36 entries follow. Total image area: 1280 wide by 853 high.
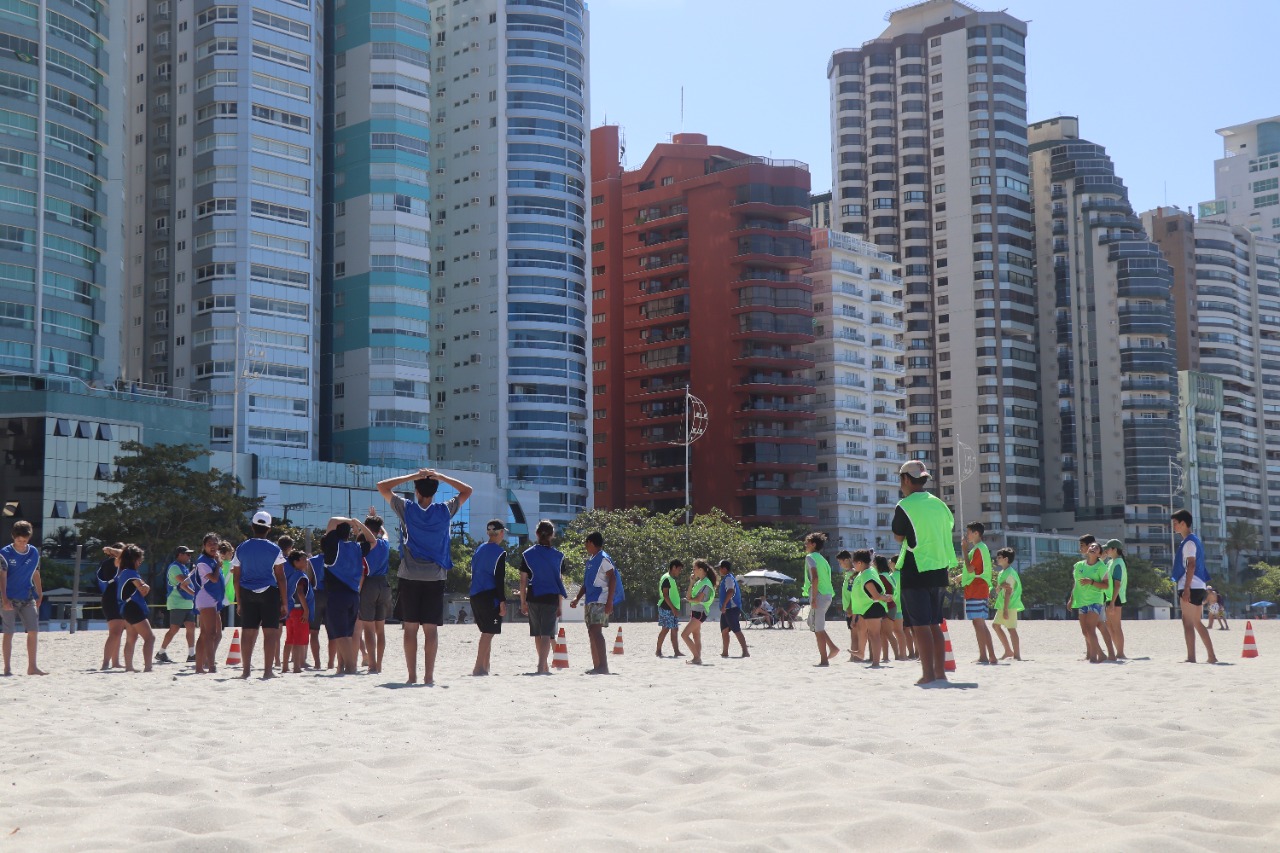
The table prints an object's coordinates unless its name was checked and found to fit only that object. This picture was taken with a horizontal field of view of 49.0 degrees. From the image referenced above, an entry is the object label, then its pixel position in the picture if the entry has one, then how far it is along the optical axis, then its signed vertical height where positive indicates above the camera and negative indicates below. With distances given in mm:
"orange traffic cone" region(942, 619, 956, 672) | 14742 -1357
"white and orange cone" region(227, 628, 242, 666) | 18109 -1479
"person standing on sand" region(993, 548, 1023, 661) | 19094 -897
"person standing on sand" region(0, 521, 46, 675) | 16844 -512
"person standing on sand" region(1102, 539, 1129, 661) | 18750 -713
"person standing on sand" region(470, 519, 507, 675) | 14828 -551
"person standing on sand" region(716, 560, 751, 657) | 22250 -1018
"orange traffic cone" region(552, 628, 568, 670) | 16984 -1420
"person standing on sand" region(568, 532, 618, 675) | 16406 -655
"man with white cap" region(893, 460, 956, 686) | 12438 -246
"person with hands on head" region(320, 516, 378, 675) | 15734 -450
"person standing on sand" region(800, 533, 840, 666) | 19344 -655
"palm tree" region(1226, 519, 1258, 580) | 141750 -579
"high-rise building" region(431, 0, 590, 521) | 103938 +21781
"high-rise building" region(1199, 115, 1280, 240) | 181875 +46165
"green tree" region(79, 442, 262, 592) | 56562 +1473
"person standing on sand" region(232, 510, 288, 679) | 15647 -564
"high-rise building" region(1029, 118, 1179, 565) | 134125 +17771
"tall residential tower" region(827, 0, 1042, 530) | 129375 +28895
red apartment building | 106938 +15484
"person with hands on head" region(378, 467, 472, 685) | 13539 -157
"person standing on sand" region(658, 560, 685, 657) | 23172 -1138
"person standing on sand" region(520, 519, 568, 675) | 15680 -555
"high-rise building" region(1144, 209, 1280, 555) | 150500 +19657
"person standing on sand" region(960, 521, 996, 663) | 18172 -628
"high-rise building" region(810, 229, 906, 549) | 114000 +12146
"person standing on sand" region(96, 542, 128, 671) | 17641 -829
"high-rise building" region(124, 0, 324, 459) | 87500 +21174
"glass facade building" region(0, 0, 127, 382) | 73750 +19333
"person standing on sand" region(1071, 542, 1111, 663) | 18250 -758
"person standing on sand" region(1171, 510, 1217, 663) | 16359 -496
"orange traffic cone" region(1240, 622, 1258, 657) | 18938 -1565
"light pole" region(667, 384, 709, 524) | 104338 +8819
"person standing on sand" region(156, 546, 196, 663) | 19395 -774
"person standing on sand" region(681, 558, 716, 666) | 21297 -885
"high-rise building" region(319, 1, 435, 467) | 94625 +20456
